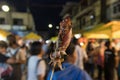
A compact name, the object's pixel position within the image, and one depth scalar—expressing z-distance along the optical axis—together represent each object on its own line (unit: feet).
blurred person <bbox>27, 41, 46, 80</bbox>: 6.34
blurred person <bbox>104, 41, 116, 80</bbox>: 13.40
